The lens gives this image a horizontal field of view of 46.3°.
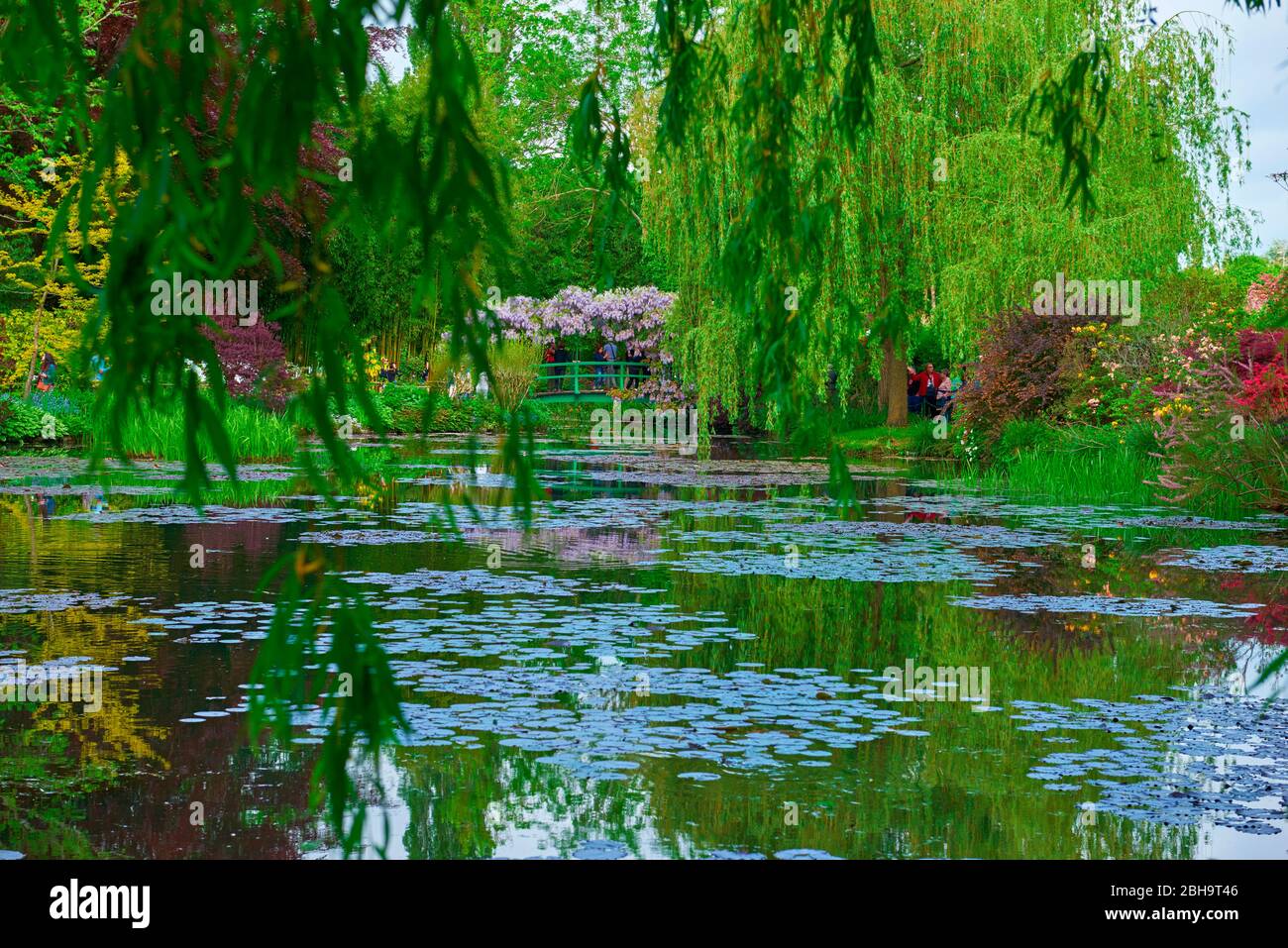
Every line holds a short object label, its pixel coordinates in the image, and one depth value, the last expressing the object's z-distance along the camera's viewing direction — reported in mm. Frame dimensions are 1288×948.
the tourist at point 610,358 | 41619
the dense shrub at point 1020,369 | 20688
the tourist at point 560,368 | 41969
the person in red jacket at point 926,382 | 34750
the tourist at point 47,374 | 25250
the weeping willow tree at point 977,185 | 21547
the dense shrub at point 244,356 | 25047
